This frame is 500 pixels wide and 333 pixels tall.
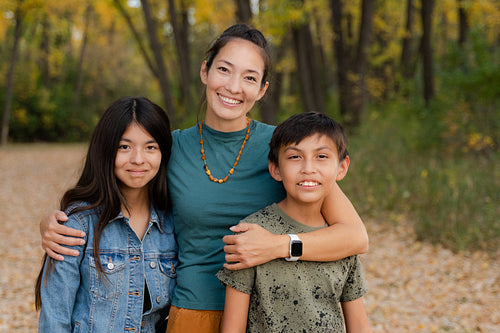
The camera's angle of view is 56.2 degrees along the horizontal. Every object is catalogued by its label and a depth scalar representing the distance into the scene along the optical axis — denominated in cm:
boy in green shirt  174
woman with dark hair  185
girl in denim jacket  186
